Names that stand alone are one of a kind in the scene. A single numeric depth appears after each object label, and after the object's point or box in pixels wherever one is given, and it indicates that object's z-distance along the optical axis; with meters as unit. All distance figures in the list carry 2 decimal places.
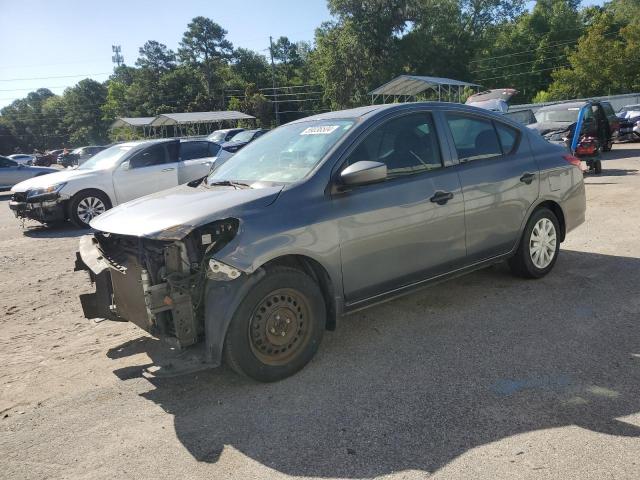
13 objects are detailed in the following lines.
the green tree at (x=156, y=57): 91.50
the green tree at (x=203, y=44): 90.44
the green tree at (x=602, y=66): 40.19
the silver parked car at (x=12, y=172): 18.34
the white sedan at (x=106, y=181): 10.02
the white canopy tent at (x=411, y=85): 24.75
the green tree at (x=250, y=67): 85.94
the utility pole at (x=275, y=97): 68.44
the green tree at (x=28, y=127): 106.12
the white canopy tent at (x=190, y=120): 42.06
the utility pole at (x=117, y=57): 114.81
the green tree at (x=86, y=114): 101.69
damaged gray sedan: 3.25
